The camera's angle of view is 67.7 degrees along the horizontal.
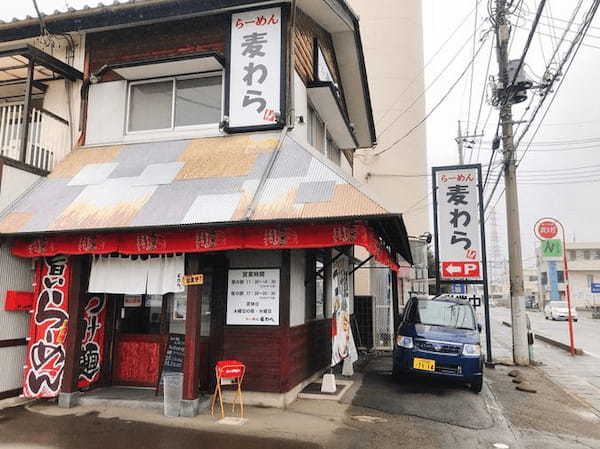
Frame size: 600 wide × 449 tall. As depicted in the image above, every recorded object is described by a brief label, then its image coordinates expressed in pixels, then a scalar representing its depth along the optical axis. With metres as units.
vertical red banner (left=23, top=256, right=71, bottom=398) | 7.88
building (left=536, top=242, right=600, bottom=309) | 60.84
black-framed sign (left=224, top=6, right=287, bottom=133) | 8.78
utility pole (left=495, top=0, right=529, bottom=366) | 13.09
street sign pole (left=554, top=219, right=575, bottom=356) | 15.09
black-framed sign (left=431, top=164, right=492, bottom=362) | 12.87
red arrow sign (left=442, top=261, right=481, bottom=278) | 12.78
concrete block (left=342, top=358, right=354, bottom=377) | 10.52
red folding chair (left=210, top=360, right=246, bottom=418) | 7.13
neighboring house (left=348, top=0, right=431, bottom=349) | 27.52
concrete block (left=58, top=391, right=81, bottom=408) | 7.66
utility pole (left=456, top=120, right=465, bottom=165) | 30.96
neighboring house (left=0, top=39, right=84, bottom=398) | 7.95
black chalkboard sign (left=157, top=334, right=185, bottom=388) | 7.93
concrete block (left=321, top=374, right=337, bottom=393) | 8.74
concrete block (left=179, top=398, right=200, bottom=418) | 7.16
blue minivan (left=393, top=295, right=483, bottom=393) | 9.09
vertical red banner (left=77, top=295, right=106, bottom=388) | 8.18
